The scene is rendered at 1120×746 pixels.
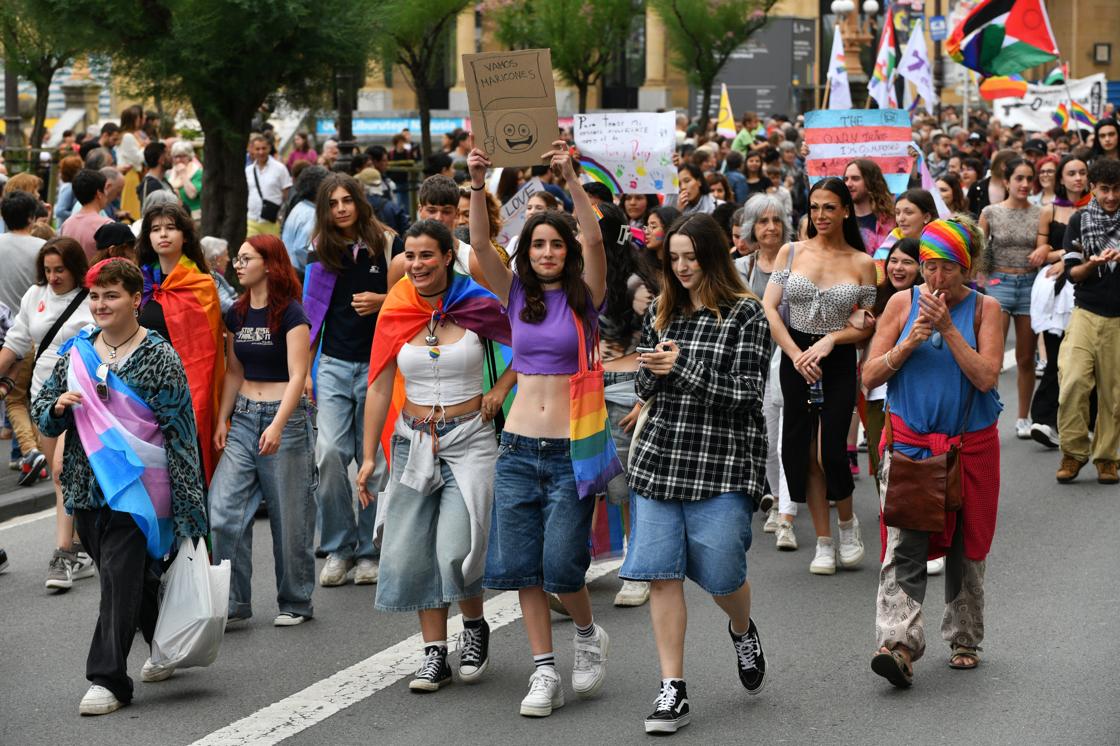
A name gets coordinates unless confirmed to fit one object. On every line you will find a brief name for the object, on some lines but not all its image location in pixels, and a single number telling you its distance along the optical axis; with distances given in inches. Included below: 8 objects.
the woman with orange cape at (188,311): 616.3
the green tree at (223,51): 1227.0
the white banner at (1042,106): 2562.8
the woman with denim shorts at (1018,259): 960.7
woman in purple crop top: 502.4
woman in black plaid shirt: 479.2
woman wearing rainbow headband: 516.7
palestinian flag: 1305.8
